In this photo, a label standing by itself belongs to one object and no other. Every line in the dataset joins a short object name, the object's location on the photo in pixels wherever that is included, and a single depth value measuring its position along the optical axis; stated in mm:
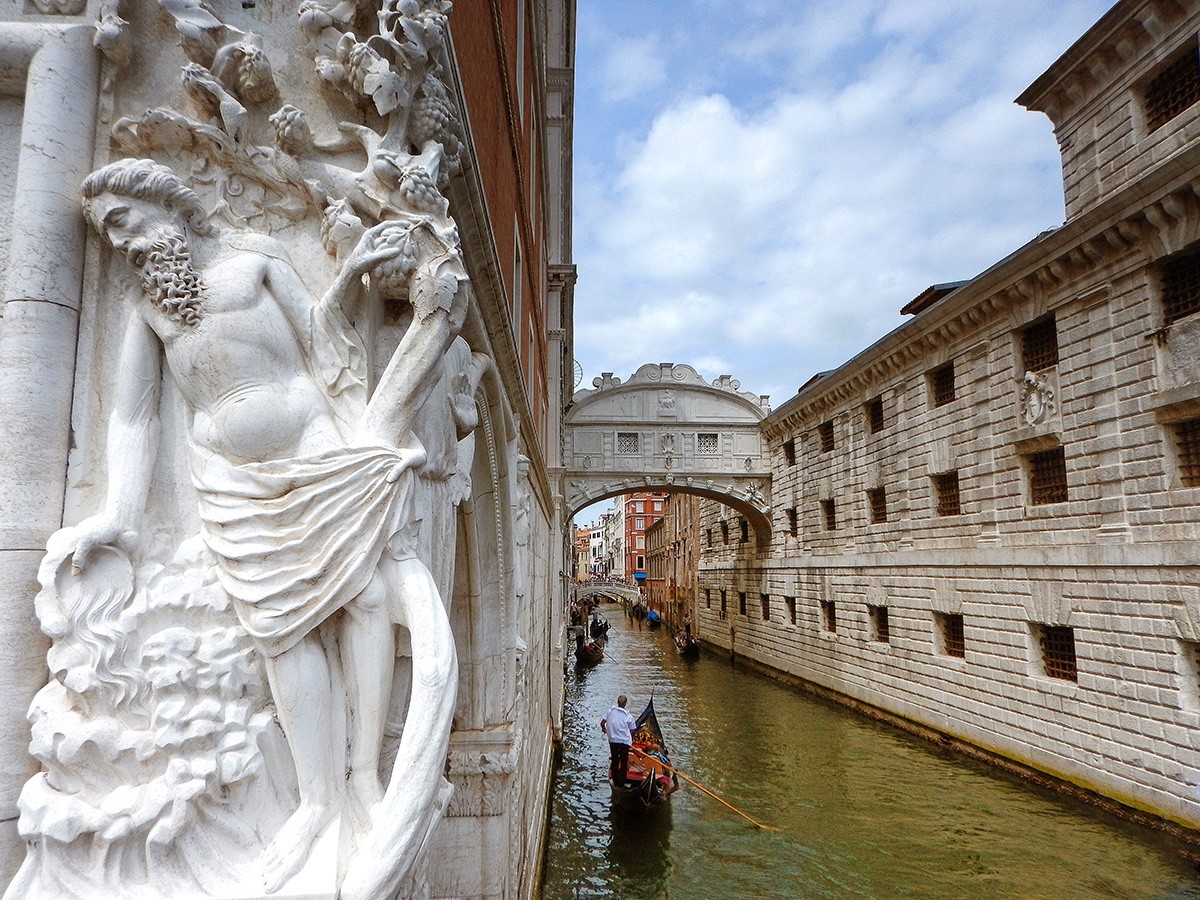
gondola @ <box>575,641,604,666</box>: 26219
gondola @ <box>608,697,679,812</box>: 10430
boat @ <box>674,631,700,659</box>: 26984
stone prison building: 9383
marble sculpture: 1934
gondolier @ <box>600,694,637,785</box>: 10672
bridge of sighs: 23078
